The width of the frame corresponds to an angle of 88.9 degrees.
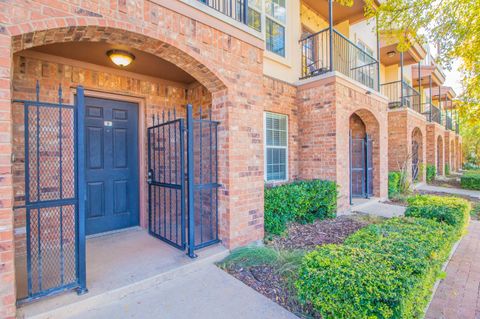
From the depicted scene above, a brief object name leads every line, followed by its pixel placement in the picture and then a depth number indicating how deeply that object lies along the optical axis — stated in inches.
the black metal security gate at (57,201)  104.1
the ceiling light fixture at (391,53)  458.2
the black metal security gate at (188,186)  142.2
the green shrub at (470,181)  448.5
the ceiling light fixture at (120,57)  145.3
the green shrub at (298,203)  190.1
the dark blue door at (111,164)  169.6
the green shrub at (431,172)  540.1
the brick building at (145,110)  97.7
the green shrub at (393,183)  351.3
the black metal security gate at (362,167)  325.1
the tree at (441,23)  206.1
